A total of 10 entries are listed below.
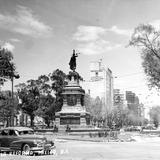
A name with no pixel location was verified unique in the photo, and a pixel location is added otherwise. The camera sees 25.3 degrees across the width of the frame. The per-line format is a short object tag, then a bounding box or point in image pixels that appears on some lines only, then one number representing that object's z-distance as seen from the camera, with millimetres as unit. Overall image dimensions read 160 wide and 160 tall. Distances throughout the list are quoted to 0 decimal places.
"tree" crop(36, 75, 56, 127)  86750
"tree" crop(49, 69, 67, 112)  87562
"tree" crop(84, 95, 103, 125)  108775
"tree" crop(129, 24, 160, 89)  38000
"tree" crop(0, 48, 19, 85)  46938
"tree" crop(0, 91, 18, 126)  83938
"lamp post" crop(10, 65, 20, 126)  49469
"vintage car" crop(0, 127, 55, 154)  21594
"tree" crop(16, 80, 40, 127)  89188
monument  51500
